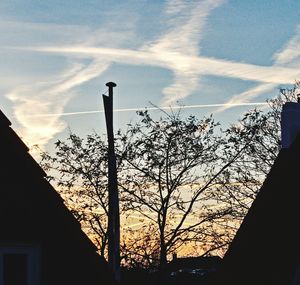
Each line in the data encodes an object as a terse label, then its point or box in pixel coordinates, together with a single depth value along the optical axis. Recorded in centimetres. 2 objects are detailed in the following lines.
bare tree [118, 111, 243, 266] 2997
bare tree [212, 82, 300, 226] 3089
